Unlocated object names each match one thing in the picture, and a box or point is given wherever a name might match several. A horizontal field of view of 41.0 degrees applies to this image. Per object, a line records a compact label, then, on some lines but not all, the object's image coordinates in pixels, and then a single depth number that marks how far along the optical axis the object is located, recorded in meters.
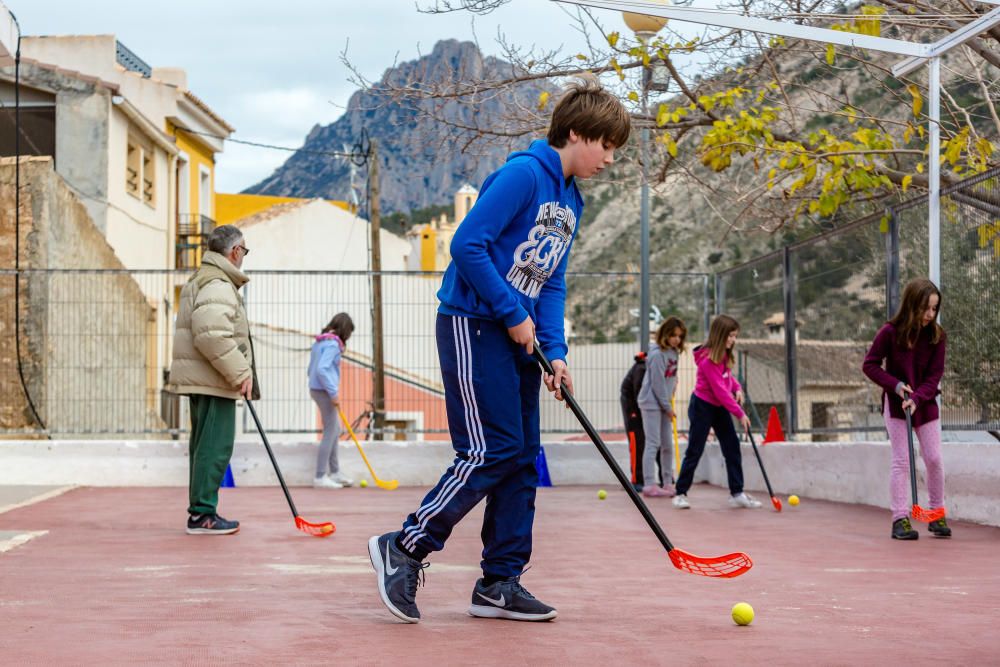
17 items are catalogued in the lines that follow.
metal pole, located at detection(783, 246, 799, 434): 12.53
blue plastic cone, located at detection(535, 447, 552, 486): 14.55
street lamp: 11.45
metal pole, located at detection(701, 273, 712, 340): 15.23
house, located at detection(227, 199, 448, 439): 14.98
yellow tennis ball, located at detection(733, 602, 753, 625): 4.67
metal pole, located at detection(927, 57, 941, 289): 9.27
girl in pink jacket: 10.69
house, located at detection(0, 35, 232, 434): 15.08
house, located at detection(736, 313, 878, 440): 10.93
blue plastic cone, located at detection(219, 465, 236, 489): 14.02
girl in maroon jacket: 8.13
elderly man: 8.08
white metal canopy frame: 7.98
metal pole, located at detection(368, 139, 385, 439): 15.36
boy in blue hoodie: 4.61
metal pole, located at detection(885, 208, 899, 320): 10.23
